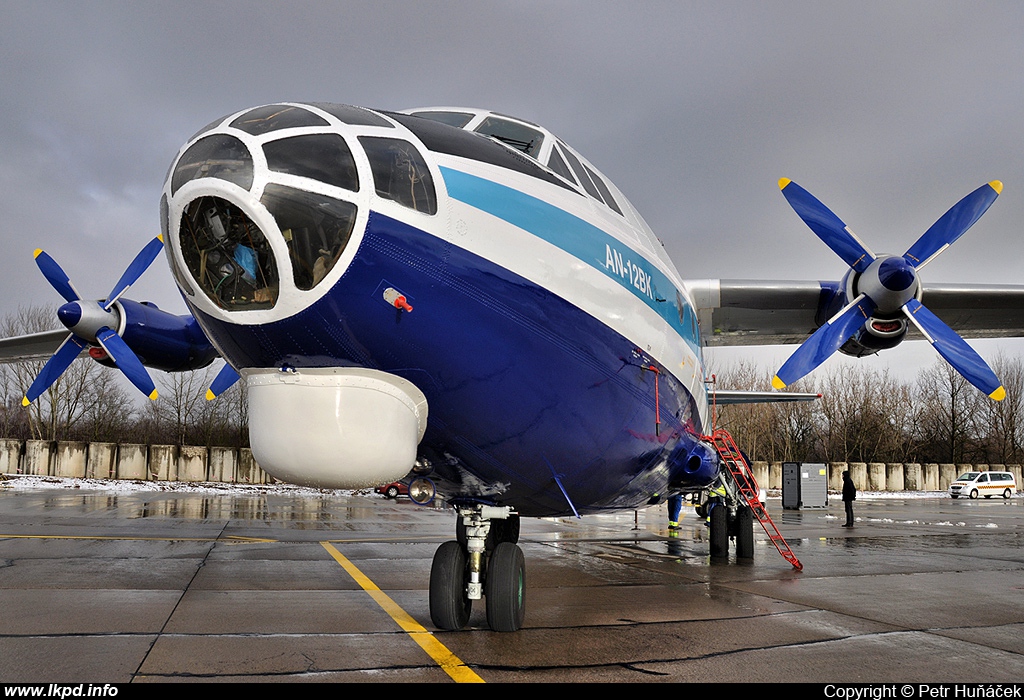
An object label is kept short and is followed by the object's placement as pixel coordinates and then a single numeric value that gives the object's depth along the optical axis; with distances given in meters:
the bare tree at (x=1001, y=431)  62.62
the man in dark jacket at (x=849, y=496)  21.98
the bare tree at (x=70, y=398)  47.34
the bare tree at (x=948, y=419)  61.75
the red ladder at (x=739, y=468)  11.62
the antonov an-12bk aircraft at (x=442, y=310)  3.82
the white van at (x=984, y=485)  44.16
